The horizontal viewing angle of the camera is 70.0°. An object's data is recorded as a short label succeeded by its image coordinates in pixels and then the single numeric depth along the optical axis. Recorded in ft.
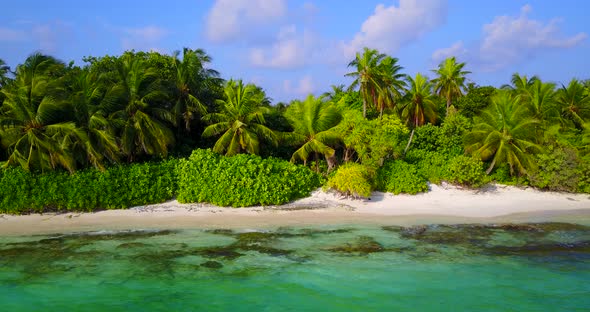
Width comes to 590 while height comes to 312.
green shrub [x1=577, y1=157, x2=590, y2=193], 65.87
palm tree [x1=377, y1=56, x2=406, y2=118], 89.20
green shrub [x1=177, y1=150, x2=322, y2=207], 59.93
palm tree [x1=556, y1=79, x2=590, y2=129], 90.27
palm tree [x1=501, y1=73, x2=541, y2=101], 86.55
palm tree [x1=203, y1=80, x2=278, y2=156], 68.59
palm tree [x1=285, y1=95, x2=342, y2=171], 70.49
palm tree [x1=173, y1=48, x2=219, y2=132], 72.33
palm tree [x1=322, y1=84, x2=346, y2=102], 101.63
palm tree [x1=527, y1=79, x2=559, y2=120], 81.87
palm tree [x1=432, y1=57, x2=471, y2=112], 120.37
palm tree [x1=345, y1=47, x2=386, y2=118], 85.81
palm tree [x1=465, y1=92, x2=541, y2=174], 67.46
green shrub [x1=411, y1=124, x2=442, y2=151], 82.53
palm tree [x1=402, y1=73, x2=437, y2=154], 103.04
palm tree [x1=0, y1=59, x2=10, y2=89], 64.13
